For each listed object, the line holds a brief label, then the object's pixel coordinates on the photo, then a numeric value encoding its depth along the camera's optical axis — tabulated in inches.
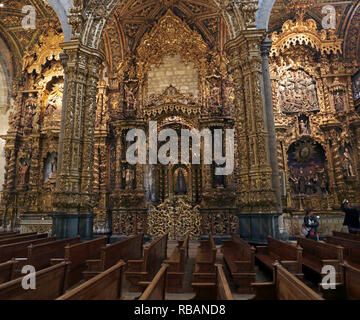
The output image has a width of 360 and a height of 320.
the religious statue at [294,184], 475.8
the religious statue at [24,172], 489.1
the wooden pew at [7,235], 247.0
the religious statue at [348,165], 458.0
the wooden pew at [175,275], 150.3
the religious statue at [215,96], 475.9
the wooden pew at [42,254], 148.6
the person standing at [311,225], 268.5
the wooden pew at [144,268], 146.0
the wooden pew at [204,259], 147.5
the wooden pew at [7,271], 114.7
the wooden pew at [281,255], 141.4
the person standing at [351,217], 320.5
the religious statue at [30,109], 516.7
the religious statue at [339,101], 491.1
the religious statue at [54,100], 525.3
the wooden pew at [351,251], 168.1
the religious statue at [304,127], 491.8
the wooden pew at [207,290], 112.7
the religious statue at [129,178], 450.3
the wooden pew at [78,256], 151.6
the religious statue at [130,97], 486.0
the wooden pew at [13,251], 161.2
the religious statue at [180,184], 497.4
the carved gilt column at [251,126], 271.4
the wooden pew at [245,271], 143.2
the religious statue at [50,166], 499.5
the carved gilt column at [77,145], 283.3
